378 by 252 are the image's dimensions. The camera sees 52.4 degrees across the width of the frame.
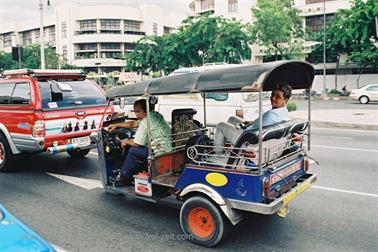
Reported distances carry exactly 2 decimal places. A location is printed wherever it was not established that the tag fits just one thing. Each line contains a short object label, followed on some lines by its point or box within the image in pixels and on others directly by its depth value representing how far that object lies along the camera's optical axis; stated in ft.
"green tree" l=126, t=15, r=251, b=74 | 97.81
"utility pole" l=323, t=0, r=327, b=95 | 106.32
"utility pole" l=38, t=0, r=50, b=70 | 64.18
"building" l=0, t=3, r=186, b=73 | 250.37
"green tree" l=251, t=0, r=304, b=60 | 109.19
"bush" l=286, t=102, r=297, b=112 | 61.26
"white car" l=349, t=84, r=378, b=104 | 81.76
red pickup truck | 22.49
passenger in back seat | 14.69
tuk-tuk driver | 16.56
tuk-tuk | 12.64
